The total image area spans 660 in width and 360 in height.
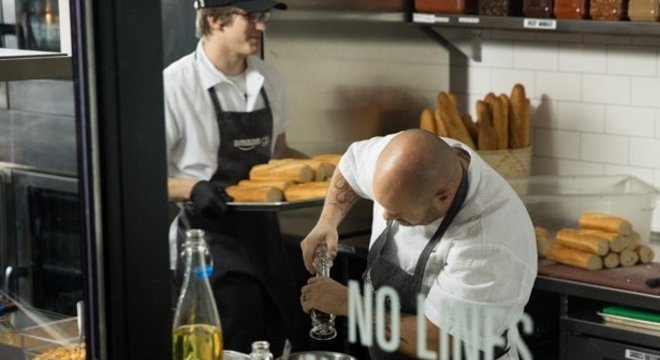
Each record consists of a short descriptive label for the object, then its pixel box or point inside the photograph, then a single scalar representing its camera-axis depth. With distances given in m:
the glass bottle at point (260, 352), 1.71
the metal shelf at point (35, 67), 1.61
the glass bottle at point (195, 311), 1.53
